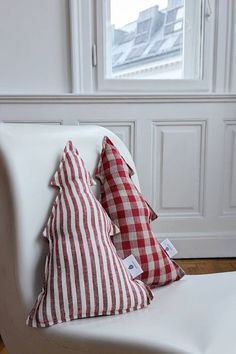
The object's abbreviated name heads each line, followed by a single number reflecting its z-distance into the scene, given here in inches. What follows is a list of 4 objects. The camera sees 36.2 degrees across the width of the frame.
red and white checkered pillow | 36.0
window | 72.2
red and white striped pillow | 28.8
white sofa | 27.1
